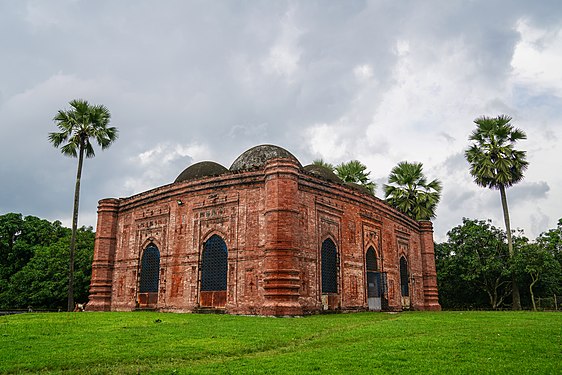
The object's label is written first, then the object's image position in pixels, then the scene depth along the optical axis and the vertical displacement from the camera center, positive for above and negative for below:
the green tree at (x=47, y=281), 26.95 +0.70
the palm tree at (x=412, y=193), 32.16 +6.93
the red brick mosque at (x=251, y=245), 17.38 +2.03
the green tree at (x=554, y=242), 29.20 +3.00
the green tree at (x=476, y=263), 29.50 +1.68
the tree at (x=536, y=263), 27.10 +1.50
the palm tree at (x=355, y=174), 35.34 +8.95
